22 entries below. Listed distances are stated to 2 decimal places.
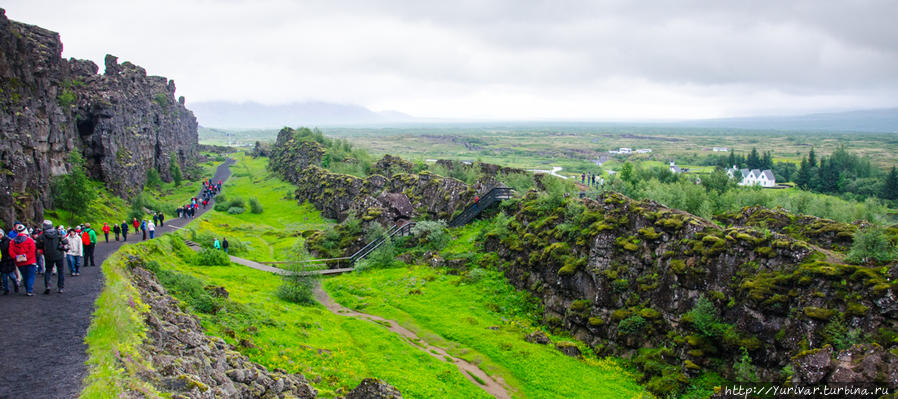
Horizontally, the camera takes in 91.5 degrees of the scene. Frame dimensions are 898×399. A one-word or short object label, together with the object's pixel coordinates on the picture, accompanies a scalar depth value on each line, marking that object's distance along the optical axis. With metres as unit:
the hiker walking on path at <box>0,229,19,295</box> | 20.36
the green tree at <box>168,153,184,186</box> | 118.56
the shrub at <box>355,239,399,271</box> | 52.56
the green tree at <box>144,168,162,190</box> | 103.81
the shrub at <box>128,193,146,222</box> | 64.75
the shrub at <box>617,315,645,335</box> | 30.22
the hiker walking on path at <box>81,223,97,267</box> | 29.72
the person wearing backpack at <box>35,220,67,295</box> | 21.80
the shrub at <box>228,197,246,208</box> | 94.38
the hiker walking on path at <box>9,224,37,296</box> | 20.38
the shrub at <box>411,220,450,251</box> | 56.28
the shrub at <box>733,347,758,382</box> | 23.27
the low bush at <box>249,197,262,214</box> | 95.69
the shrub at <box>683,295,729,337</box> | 26.27
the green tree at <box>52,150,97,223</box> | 51.19
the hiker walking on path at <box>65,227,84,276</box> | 26.31
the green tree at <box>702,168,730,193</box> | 74.61
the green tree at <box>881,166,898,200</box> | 102.94
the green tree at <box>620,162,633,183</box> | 80.56
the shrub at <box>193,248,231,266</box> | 48.41
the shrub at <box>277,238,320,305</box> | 39.44
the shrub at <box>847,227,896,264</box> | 22.94
